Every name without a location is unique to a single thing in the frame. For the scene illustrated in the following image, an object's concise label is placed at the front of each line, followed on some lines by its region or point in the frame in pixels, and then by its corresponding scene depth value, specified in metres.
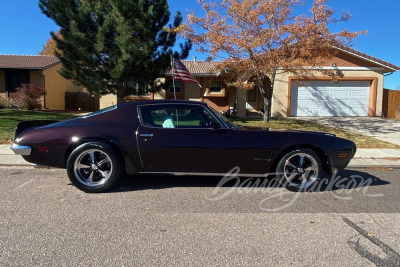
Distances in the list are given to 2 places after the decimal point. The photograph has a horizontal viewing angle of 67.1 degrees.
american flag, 11.29
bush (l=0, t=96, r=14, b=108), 19.12
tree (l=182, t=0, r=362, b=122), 11.13
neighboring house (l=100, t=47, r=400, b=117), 17.67
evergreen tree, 12.00
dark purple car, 4.53
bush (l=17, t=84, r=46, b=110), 19.09
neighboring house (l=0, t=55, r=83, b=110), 21.62
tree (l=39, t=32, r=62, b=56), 39.28
